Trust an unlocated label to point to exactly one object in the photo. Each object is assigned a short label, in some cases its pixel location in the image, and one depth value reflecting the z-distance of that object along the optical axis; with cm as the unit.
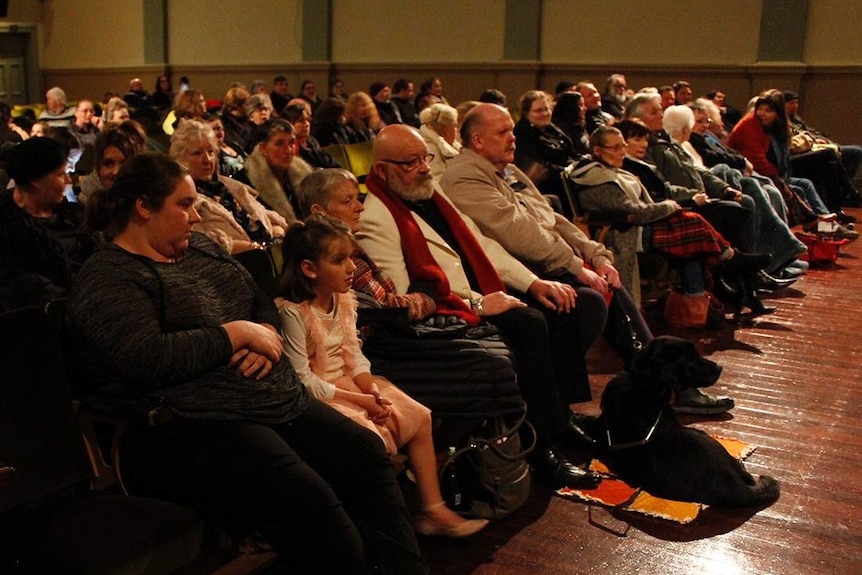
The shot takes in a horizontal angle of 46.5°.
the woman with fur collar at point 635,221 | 493
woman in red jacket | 771
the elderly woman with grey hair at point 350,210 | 303
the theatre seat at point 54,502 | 185
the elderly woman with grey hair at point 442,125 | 554
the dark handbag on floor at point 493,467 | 293
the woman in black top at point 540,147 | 566
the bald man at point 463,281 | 321
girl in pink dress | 262
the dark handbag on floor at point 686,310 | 527
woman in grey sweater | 212
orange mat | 310
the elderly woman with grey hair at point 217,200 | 366
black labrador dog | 320
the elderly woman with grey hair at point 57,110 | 1017
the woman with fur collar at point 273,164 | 452
